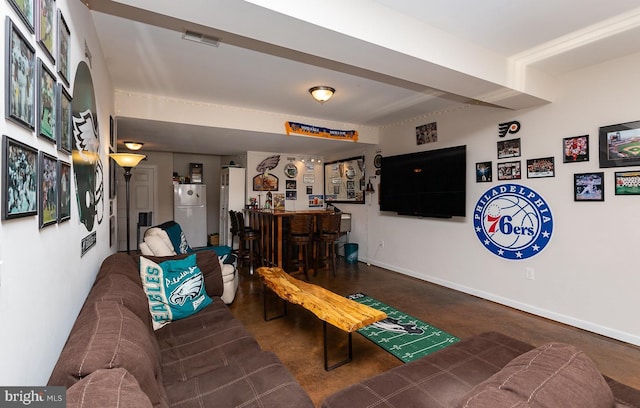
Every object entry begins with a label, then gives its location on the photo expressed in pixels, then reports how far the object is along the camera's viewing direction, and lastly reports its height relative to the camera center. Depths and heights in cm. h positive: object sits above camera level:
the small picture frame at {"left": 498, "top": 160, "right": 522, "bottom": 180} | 366 +38
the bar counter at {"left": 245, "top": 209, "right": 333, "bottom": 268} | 505 -55
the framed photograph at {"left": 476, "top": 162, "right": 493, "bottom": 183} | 396 +39
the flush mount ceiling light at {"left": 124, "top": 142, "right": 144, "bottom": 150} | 523 +100
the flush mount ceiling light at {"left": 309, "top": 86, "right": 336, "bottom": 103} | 360 +130
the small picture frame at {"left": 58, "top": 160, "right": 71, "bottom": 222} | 131 +6
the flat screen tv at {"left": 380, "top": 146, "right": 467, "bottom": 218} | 426 +29
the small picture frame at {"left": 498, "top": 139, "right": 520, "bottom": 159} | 367 +65
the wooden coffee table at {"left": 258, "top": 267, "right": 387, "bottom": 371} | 217 -82
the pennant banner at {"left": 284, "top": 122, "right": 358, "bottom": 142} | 489 +119
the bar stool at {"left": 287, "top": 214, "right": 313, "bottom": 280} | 495 -50
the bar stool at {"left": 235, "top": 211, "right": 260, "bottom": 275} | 535 -76
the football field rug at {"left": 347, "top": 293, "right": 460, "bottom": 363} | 266 -128
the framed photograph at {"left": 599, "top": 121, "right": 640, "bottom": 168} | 275 +52
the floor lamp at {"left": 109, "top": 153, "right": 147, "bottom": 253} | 333 +49
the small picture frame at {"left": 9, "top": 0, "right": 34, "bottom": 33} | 89 +59
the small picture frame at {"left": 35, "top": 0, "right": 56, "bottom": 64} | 109 +67
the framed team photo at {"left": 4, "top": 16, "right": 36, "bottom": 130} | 83 +37
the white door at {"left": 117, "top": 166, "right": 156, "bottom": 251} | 727 +17
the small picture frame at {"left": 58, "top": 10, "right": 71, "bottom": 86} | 135 +71
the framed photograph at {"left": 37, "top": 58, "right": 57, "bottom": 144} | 107 +38
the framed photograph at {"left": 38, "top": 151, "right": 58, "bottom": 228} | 109 +5
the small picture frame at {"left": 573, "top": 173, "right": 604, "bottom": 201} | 298 +15
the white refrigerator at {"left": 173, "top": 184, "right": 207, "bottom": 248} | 748 -19
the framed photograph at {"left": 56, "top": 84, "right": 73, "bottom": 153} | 129 +37
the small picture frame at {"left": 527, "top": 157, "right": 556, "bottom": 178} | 334 +38
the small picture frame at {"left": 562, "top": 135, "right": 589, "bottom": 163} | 307 +54
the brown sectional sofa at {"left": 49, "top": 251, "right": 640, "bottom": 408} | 79 -76
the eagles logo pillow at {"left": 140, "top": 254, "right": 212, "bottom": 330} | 220 -63
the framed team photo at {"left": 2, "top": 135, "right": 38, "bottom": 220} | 83 +7
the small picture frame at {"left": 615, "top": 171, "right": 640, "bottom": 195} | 275 +17
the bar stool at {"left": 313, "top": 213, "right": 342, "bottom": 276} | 521 -51
